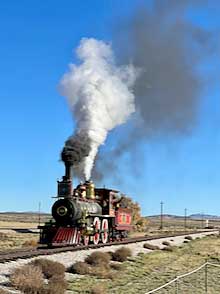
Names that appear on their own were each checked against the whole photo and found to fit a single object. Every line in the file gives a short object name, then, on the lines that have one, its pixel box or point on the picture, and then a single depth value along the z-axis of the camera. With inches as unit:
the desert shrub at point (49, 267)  839.7
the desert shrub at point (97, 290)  737.1
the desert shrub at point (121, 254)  1229.7
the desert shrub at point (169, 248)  1743.1
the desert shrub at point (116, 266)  1079.3
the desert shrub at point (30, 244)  1605.6
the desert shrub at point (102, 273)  936.3
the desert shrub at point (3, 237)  2214.0
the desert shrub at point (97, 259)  1058.1
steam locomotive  1380.4
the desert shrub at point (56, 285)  690.2
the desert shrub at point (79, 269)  939.8
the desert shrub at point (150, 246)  1744.1
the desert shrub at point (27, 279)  697.3
